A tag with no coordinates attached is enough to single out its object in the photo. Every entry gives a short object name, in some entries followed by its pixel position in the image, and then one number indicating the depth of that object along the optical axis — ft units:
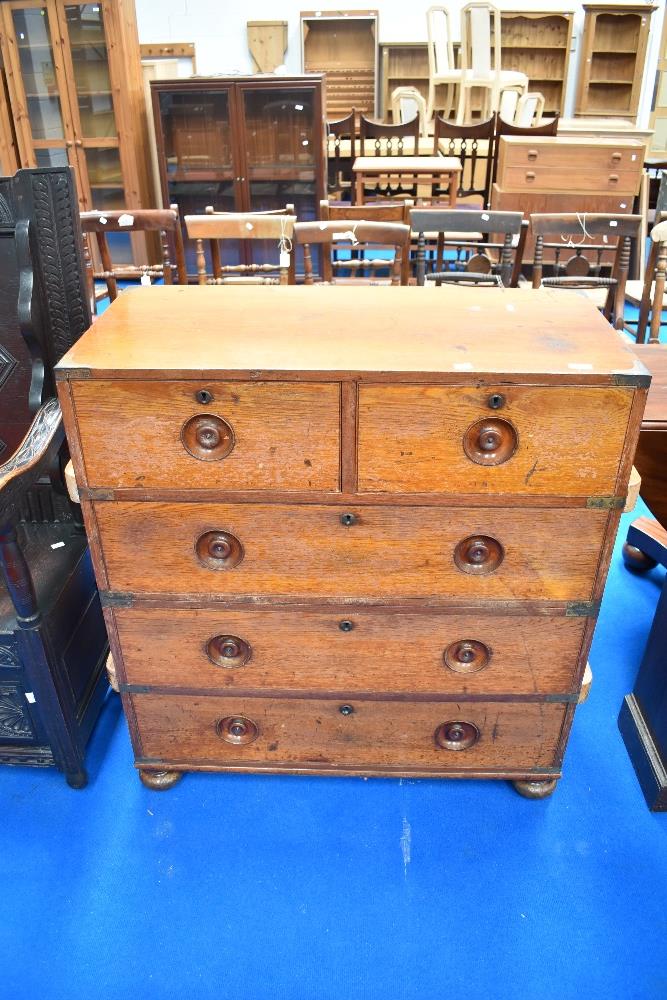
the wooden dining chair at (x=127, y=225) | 9.82
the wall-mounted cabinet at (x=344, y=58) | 27.25
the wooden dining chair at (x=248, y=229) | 9.29
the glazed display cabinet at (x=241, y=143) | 16.60
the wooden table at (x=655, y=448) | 5.16
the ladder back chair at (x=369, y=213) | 9.91
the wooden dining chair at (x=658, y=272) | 8.89
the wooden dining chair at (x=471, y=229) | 9.57
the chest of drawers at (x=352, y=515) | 4.05
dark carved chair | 5.06
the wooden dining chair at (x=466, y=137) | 18.11
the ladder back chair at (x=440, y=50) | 23.17
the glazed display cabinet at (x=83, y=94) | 16.99
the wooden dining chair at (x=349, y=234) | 9.09
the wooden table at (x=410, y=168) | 15.52
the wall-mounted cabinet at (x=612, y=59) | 26.84
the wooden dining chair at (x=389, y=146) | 19.01
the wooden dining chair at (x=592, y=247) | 10.11
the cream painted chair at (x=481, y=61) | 21.68
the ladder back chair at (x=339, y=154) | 21.04
